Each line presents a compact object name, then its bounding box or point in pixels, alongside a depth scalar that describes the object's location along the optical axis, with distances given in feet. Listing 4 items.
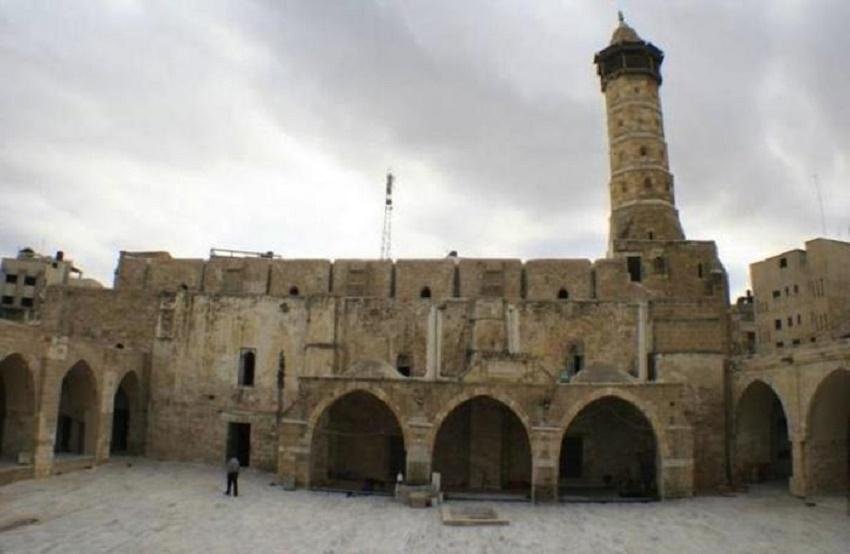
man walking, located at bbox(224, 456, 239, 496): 67.72
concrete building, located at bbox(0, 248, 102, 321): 186.60
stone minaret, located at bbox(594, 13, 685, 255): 105.50
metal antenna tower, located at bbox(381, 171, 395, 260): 130.35
